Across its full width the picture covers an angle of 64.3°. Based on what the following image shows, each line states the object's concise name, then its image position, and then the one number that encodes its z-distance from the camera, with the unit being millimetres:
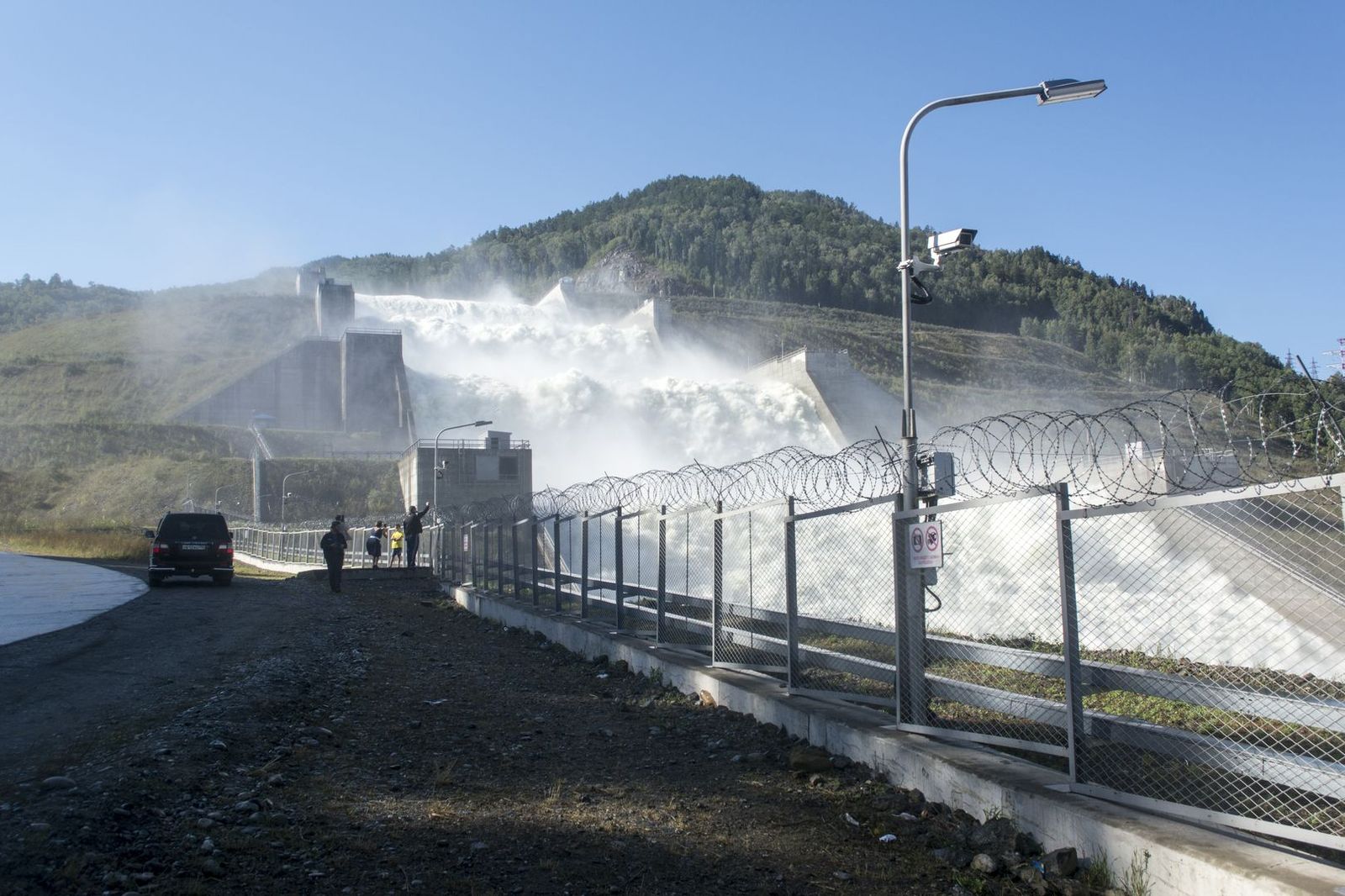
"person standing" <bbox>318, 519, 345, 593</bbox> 24625
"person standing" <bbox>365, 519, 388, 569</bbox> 32969
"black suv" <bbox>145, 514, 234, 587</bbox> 24797
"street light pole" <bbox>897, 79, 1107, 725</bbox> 7027
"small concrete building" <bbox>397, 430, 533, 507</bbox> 54562
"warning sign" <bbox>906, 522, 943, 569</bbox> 6801
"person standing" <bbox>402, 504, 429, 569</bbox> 31062
